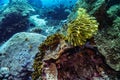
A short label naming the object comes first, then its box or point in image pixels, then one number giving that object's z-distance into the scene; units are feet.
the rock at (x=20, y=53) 8.50
